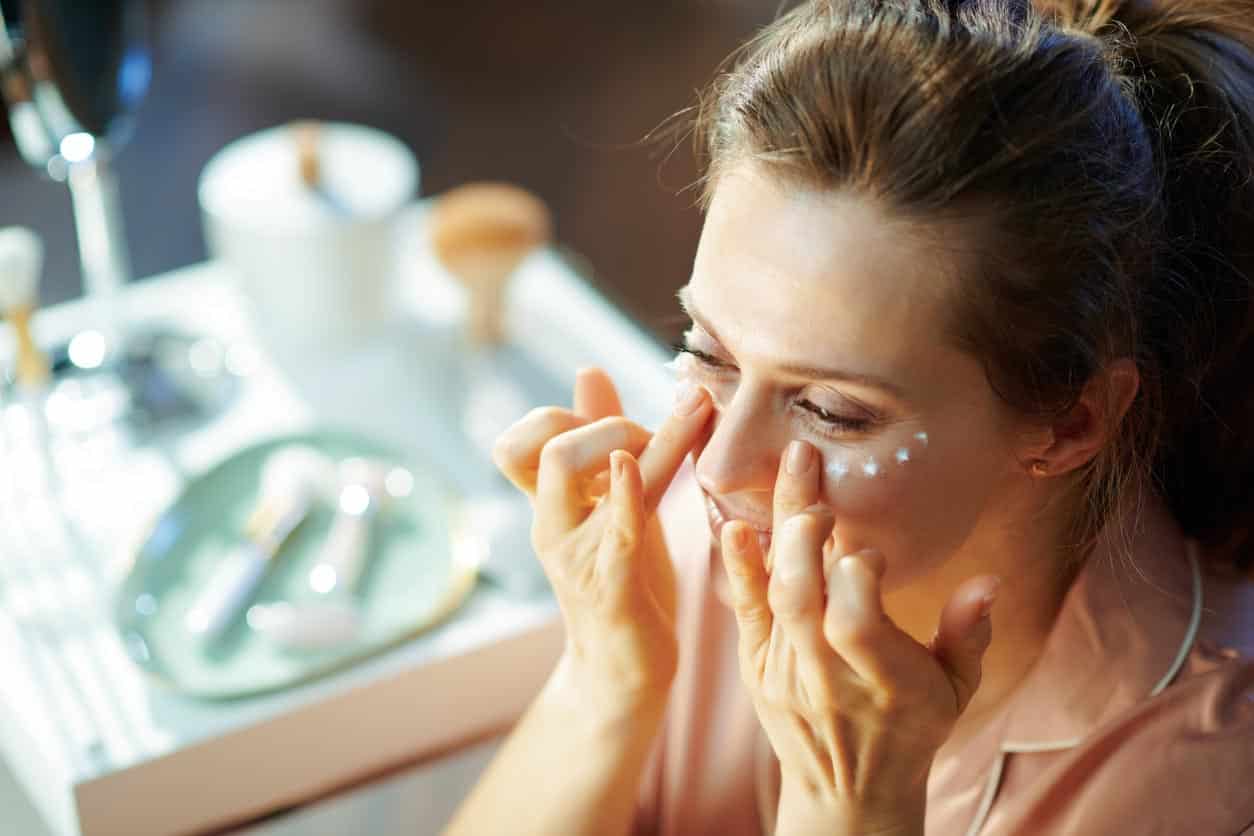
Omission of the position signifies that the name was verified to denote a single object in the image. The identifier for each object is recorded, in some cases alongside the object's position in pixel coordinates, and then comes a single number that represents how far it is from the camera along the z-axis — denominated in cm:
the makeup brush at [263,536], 140
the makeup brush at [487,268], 152
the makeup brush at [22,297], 144
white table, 135
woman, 113
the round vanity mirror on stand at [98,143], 143
